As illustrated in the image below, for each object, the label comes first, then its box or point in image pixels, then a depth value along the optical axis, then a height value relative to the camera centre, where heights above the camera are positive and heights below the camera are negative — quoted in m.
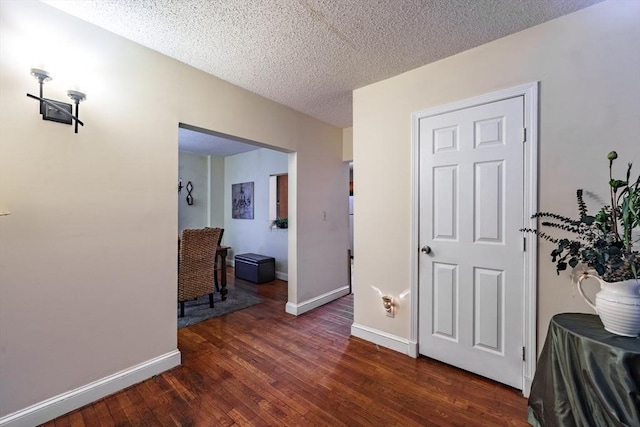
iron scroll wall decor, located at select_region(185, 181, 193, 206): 5.72 +0.45
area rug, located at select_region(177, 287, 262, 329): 3.14 -1.23
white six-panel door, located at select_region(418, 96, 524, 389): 1.88 -0.19
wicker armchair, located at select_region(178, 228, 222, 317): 3.08 -0.60
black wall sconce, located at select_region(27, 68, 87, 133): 1.57 +0.64
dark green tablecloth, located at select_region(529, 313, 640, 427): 1.06 -0.71
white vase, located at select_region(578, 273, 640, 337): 1.18 -0.42
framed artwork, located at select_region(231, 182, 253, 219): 5.64 +0.26
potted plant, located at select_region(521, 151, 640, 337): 1.19 -0.22
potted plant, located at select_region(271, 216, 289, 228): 4.89 -0.17
